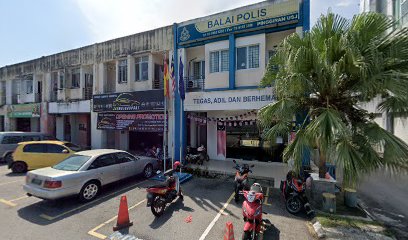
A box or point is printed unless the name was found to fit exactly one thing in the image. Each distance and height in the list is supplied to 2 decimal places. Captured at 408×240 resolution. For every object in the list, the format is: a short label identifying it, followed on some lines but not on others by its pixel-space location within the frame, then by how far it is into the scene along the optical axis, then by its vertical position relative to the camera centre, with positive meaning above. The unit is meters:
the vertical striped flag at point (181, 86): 10.09 +1.50
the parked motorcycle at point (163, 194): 5.97 -2.20
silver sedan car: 6.43 -1.84
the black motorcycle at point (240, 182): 7.11 -2.11
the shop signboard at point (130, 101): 12.23 +1.04
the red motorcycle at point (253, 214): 4.61 -2.12
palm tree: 4.79 +0.75
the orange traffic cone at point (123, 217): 5.43 -2.47
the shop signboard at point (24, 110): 18.98 +0.74
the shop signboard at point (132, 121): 12.52 -0.17
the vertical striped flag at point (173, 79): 10.89 +1.96
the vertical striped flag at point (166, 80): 10.73 +1.93
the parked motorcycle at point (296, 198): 6.04 -2.25
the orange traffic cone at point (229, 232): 3.99 -2.08
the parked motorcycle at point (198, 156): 11.66 -2.03
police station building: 9.83 +2.53
